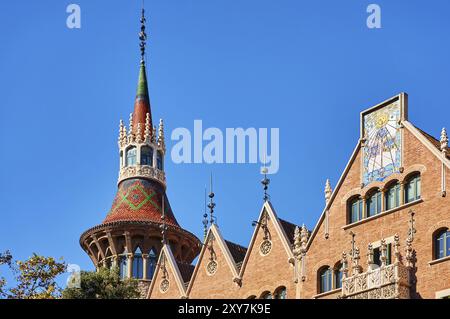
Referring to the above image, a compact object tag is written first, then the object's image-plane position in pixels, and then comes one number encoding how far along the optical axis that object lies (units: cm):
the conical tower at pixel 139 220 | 6644
